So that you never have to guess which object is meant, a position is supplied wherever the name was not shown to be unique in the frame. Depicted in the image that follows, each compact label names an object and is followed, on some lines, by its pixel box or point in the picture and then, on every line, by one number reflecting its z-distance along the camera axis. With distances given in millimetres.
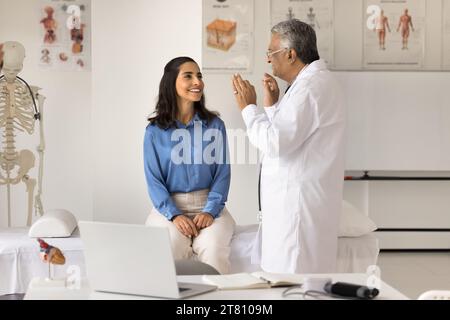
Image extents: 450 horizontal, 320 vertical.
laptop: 2104
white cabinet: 6465
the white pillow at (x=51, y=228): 4263
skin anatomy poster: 6012
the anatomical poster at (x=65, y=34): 6664
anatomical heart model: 2537
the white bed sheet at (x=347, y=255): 4188
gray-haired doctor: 3150
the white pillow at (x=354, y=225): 4211
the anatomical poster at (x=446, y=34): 6242
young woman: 4164
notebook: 2336
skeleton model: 5758
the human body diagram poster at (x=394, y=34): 6238
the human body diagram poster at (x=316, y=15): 6090
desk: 2207
